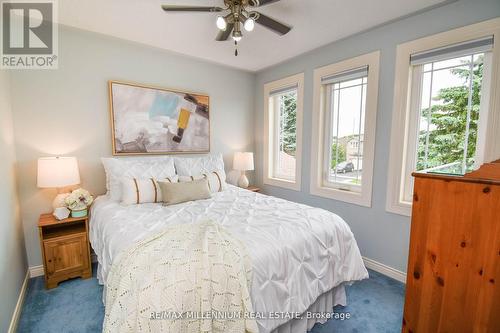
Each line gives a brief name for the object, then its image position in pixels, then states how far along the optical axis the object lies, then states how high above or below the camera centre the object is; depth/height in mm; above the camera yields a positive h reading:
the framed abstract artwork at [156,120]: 2578 +320
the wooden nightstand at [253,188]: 3500 -672
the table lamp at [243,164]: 3369 -262
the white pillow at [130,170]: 2260 -268
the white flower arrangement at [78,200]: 2107 -536
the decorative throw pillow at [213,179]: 2592 -393
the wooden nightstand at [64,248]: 2012 -976
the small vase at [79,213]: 2133 -662
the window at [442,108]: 1760 +371
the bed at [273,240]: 1265 -618
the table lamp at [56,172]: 1990 -261
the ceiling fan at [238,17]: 1524 +948
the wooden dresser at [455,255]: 740 -377
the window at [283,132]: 3123 +231
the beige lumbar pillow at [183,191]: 2213 -468
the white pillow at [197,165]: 2742 -243
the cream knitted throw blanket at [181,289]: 955 -661
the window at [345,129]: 2369 +231
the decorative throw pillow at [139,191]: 2156 -458
